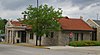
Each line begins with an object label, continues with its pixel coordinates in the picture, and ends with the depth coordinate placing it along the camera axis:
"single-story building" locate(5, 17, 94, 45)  23.25
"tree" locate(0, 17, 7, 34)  43.85
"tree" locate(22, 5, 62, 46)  21.79
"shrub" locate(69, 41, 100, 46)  21.45
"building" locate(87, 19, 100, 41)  26.05
